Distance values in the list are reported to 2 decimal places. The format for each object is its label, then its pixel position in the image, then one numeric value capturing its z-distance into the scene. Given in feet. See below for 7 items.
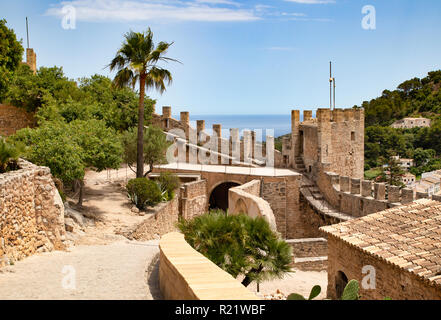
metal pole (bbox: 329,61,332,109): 107.34
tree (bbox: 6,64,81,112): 86.84
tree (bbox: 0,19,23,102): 78.15
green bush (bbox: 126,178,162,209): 62.28
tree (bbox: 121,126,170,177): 76.28
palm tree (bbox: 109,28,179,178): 66.90
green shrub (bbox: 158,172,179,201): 69.31
